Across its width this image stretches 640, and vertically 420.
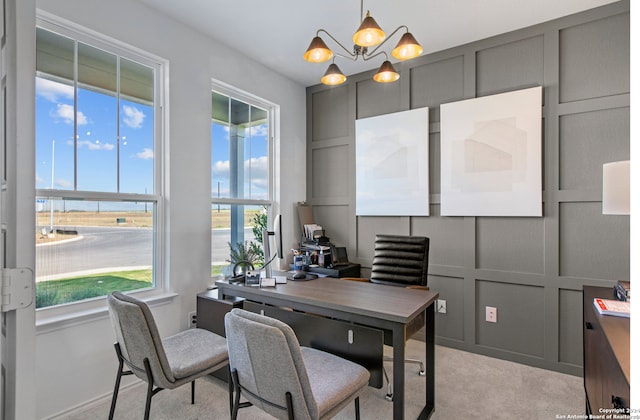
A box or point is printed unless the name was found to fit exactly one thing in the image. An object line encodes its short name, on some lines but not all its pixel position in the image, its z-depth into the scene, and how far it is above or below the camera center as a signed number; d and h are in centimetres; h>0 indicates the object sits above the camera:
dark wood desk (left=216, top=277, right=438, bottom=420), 175 -55
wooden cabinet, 116 -60
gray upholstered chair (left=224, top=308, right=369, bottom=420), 135 -71
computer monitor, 256 -24
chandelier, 189 +97
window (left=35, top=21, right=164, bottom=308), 218 +29
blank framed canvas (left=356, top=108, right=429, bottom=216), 341 +48
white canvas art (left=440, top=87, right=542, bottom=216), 285 +48
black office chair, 276 -44
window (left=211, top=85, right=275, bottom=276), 323 +33
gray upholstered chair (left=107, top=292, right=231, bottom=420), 166 -80
